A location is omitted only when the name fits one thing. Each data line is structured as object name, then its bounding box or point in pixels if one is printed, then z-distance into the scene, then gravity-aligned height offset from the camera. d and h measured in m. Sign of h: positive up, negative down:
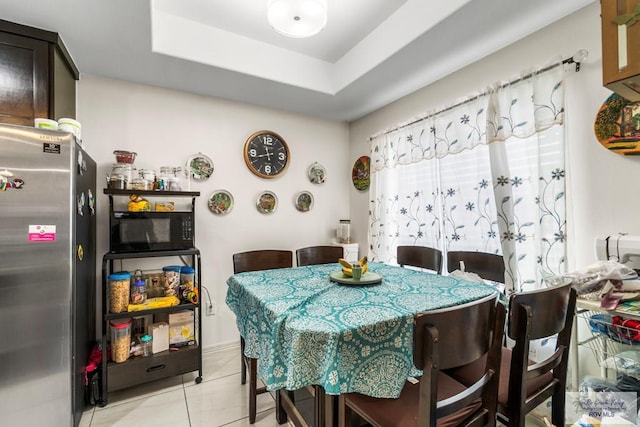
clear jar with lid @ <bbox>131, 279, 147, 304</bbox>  2.13 -0.56
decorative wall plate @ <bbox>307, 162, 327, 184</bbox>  3.35 +0.48
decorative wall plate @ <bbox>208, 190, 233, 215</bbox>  2.78 +0.13
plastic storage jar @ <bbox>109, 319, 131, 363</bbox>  2.03 -0.88
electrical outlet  2.74 -0.89
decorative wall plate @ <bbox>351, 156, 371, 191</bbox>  3.37 +0.48
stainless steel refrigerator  1.41 -0.30
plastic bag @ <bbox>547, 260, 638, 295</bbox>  1.33 -0.30
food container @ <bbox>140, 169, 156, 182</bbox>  2.26 +0.33
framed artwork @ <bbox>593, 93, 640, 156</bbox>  1.47 +0.45
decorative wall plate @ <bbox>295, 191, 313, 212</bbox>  3.26 +0.15
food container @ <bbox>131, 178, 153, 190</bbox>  2.19 +0.25
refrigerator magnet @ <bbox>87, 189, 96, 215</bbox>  2.01 +0.10
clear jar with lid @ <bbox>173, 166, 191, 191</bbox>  2.47 +0.34
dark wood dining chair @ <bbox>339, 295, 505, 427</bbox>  0.82 -0.50
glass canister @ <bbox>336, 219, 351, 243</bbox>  3.40 -0.20
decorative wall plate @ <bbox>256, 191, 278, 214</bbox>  3.02 +0.13
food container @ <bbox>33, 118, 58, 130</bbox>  1.58 +0.52
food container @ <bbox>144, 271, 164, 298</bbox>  2.35 -0.56
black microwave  2.11 -0.12
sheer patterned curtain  1.76 +0.26
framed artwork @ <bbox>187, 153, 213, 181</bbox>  2.69 +0.46
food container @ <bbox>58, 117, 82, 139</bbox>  1.72 +0.55
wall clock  2.96 +0.65
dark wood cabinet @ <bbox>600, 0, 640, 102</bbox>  0.83 +0.48
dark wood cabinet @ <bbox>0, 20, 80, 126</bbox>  1.69 +0.86
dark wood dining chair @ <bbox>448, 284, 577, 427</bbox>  1.00 -0.58
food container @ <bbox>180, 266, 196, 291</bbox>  2.35 -0.50
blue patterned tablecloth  0.98 -0.44
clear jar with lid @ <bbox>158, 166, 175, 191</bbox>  2.30 +0.33
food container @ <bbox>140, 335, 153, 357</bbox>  2.15 -0.96
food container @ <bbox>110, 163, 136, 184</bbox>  2.19 +0.35
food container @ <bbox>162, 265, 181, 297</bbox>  2.29 -0.53
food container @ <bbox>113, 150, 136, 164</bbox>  2.24 +0.47
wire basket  1.31 -0.65
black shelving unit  1.98 -1.03
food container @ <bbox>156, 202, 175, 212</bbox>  2.32 +0.07
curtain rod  1.66 +0.88
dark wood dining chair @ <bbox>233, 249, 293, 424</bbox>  2.13 -0.36
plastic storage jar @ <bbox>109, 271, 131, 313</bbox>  2.03 -0.54
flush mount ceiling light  1.50 +1.06
